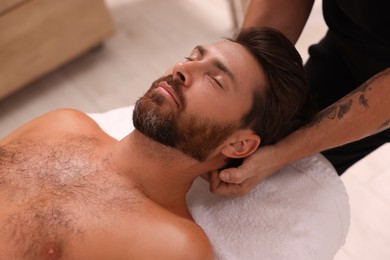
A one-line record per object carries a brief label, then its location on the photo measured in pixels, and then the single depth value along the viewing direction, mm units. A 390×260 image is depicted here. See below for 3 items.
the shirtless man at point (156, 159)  1143
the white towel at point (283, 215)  1274
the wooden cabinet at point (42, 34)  2225
